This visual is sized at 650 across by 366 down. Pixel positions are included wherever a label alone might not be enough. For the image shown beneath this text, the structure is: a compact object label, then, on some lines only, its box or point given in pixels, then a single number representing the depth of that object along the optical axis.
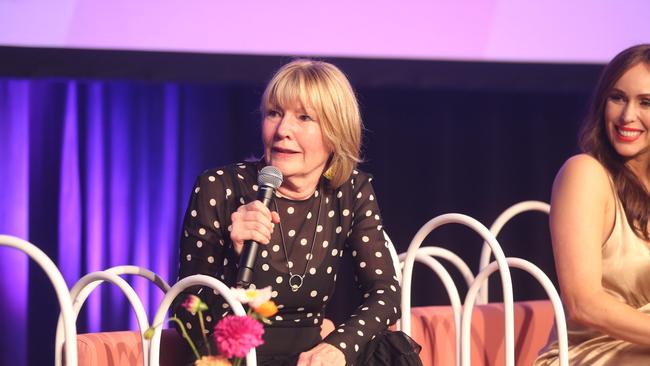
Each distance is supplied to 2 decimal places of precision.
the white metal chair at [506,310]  4.68
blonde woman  4.72
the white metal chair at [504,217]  6.29
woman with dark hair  4.70
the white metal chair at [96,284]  4.45
